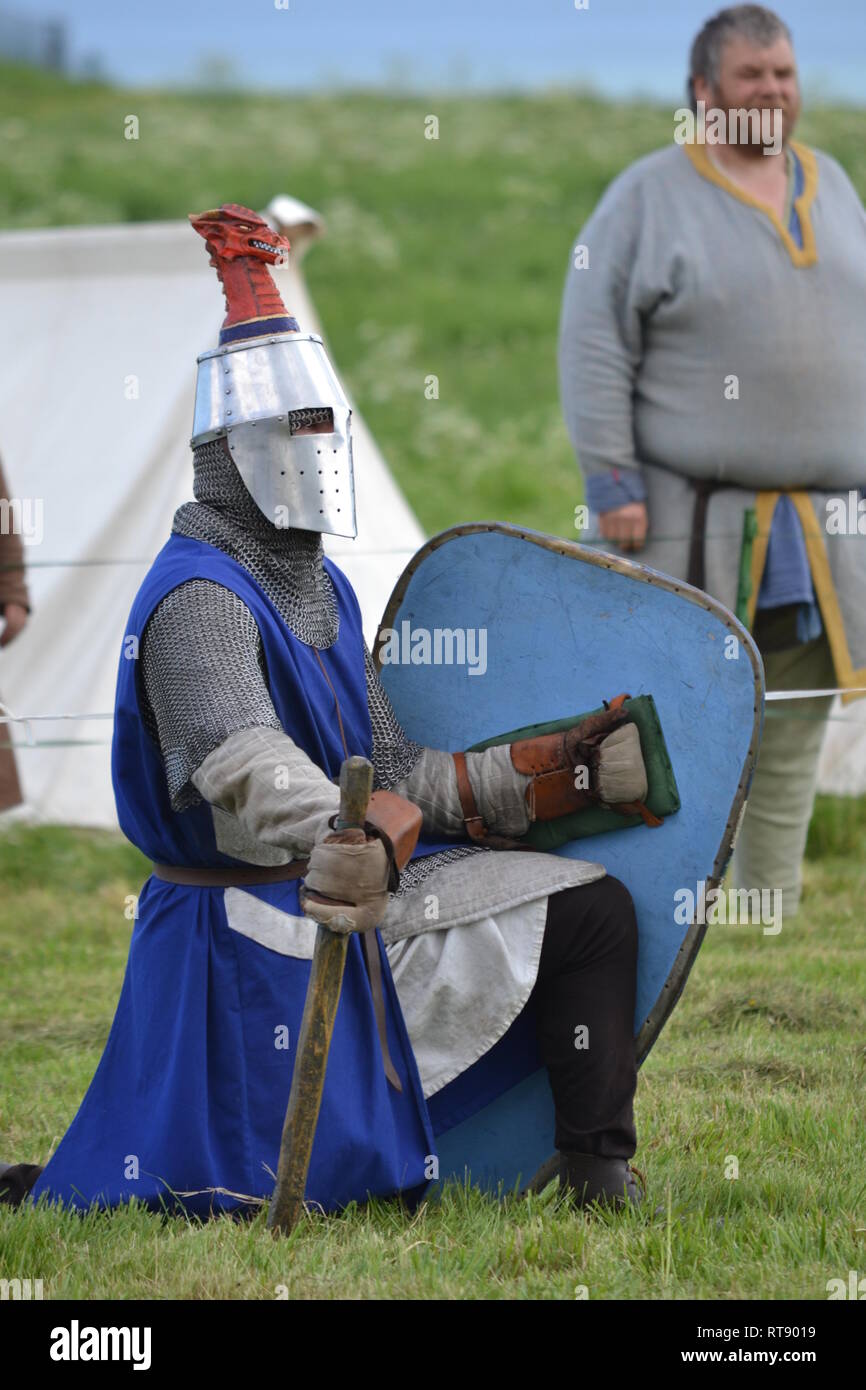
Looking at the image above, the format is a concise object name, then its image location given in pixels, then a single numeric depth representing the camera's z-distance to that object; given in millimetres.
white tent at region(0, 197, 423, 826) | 12547
